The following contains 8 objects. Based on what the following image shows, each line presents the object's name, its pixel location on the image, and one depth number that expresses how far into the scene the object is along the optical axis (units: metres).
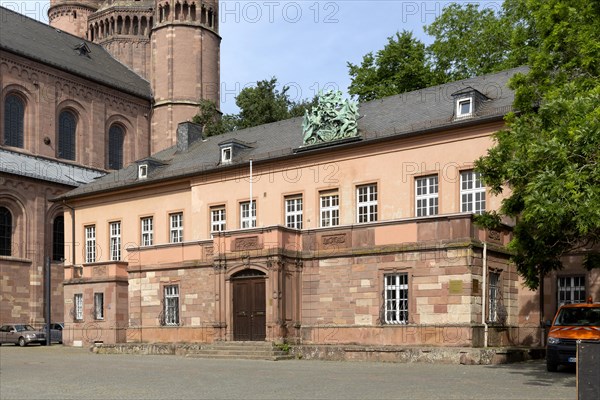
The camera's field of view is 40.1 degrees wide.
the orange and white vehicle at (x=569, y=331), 19.72
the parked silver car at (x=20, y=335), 41.38
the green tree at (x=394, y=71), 45.34
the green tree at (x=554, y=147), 15.16
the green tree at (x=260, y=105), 55.88
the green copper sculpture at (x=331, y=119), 32.69
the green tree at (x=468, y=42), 44.19
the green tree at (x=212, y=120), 55.62
